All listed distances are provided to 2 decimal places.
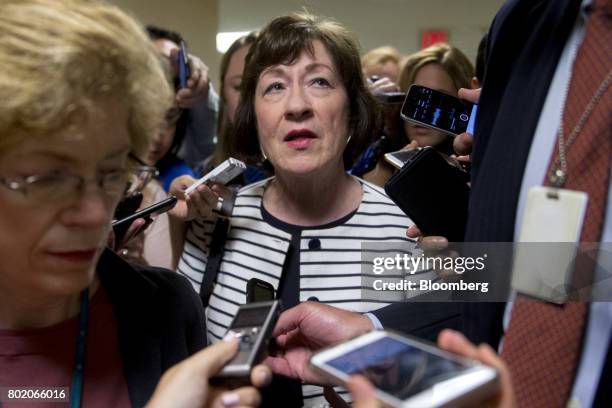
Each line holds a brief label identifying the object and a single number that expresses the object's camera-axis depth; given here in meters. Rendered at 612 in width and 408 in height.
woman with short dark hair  1.54
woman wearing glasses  0.77
